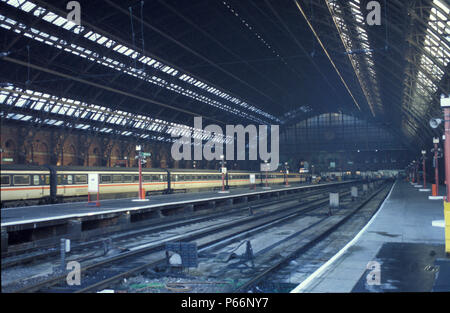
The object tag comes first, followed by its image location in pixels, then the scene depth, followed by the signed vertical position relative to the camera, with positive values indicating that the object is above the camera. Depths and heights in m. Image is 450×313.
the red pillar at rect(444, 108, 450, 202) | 11.93 +0.82
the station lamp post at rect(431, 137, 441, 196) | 30.86 +0.10
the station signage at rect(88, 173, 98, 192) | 21.10 -0.76
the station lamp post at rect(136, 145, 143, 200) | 26.63 +0.86
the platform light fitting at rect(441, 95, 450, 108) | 11.64 +1.85
